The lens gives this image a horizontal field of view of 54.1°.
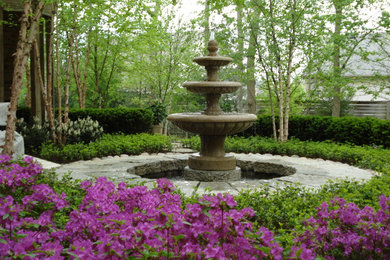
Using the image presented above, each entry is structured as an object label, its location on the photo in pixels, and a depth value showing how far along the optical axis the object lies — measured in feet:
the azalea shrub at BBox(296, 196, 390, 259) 6.97
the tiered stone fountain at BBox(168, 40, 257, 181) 18.52
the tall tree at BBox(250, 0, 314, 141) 30.68
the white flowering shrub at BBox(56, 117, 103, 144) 26.71
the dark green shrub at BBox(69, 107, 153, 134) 36.35
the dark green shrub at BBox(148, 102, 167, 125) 42.32
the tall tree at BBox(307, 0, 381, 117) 30.94
